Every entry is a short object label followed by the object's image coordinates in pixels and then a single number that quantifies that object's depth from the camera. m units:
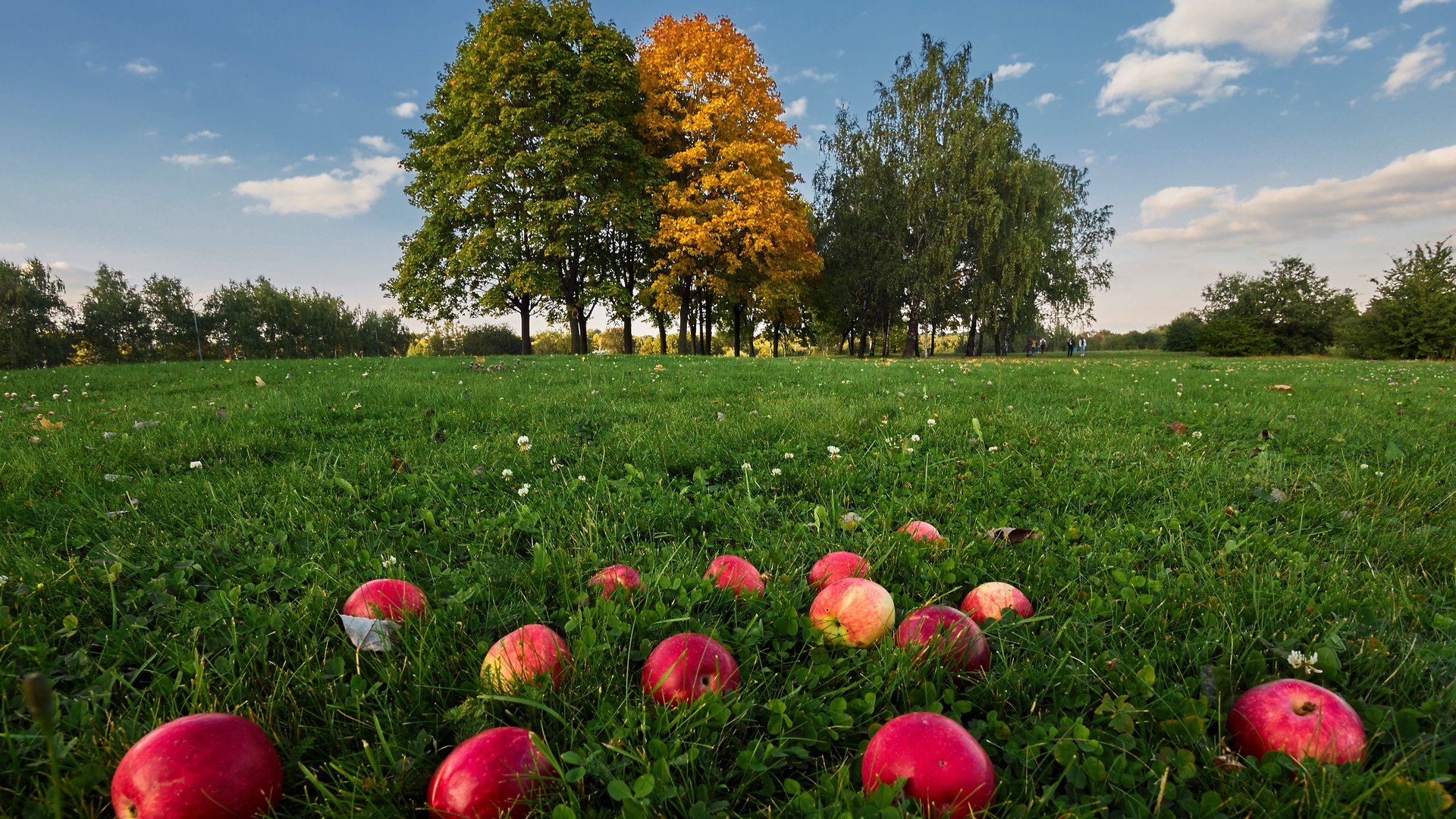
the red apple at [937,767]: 0.34
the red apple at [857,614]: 0.49
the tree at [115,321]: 43.86
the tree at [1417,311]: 21.51
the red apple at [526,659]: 0.43
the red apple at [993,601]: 0.54
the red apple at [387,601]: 0.51
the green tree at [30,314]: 38.25
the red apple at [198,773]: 0.31
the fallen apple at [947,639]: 0.47
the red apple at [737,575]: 0.56
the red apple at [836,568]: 0.59
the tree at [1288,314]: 30.19
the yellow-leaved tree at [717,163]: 17.56
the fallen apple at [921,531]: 0.69
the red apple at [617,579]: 0.54
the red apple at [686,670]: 0.41
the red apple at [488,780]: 0.33
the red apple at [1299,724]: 0.38
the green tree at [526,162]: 17.25
